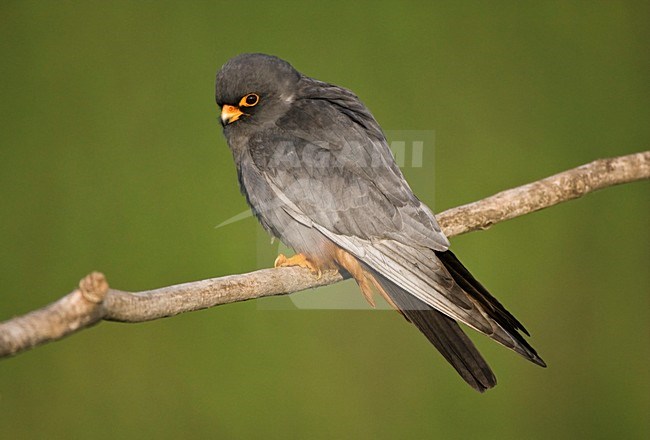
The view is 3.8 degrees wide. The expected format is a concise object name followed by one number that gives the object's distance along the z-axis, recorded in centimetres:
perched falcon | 705
